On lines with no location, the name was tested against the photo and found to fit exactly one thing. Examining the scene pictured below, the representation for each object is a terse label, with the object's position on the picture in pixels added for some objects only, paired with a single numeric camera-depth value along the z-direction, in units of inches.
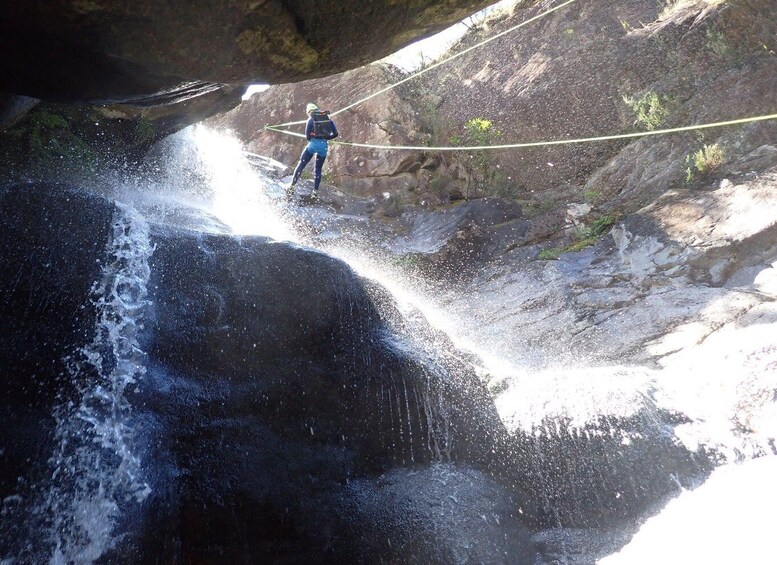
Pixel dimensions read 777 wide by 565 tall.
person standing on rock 361.4
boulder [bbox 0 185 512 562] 151.9
